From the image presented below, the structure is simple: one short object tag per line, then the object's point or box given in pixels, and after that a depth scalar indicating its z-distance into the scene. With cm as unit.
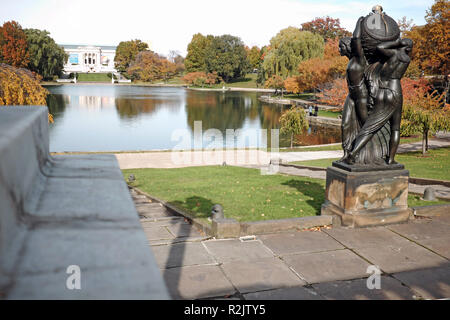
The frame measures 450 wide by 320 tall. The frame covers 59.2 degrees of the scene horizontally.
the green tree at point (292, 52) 5838
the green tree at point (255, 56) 11406
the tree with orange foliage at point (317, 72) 4607
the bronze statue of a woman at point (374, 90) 716
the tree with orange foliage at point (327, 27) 8750
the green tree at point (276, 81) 5931
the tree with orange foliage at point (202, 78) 9425
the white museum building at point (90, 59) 13812
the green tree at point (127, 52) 11681
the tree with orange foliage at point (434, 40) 3356
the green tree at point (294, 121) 2405
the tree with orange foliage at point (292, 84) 5409
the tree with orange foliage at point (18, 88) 1463
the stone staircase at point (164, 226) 639
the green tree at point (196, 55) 10512
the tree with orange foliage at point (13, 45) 7656
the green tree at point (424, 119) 1709
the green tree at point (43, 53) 8281
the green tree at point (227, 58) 9569
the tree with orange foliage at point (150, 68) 10550
